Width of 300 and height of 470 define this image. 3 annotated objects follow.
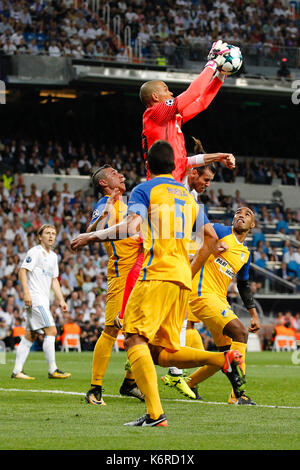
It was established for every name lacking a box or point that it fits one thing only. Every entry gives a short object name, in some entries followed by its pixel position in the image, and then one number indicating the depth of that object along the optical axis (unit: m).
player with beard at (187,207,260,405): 17.56
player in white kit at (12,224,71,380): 23.58
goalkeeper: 15.53
